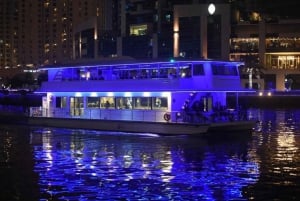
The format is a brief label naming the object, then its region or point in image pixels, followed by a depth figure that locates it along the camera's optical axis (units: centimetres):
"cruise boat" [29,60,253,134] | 4381
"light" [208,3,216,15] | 12523
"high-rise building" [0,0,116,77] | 18800
